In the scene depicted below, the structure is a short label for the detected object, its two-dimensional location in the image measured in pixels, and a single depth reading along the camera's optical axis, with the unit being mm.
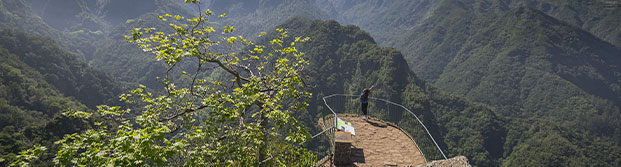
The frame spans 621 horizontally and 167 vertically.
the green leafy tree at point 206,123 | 6046
